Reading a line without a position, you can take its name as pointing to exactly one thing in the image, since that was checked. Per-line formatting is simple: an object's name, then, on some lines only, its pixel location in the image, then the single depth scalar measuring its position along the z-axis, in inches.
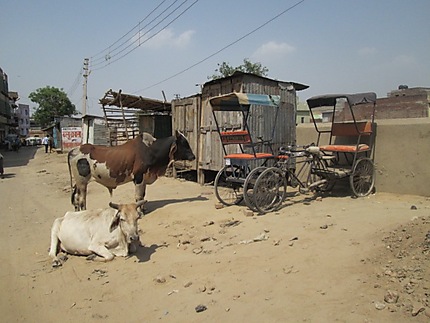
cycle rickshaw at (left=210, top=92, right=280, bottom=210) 262.2
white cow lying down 204.7
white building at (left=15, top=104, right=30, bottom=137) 3444.9
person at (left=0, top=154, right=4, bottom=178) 641.0
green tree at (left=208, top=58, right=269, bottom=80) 1220.5
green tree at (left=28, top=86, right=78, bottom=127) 2155.5
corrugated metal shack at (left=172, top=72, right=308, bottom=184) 391.0
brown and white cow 305.0
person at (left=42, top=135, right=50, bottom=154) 1355.3
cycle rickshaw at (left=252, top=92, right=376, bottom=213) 272.7
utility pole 1182.9
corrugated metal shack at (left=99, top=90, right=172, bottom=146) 560.9
